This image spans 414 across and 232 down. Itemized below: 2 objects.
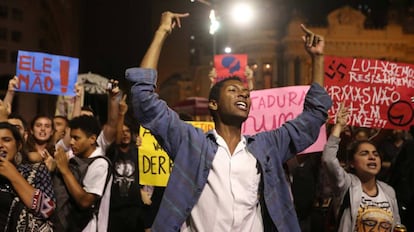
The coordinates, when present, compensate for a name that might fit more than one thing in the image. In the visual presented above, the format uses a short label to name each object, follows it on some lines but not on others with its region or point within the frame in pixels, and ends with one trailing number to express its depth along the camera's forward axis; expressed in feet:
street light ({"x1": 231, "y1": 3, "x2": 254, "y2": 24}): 72.78
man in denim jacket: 10.73
